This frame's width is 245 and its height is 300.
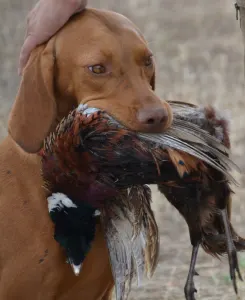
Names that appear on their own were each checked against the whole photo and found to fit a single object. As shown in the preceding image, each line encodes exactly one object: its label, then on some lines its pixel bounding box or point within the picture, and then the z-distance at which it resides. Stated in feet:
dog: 14.74
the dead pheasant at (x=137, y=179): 14.44
